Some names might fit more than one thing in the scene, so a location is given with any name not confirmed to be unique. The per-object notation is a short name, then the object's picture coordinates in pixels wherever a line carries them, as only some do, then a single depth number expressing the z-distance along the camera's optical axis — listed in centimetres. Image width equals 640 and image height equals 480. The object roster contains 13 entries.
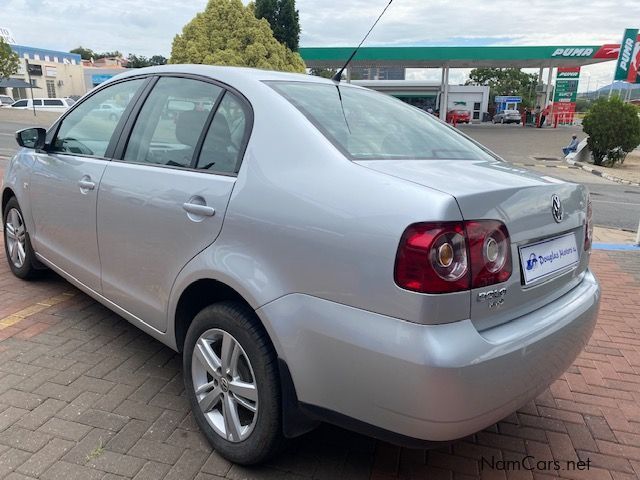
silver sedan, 170
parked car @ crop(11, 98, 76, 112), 3200
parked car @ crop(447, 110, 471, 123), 4502
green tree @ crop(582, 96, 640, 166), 2030
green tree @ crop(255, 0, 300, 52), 2480
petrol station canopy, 3444
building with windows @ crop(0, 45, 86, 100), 5400
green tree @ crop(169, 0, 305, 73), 1948
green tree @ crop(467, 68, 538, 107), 7988
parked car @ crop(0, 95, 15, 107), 3808
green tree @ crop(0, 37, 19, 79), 3866
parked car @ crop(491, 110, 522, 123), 5048
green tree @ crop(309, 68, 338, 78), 4104
